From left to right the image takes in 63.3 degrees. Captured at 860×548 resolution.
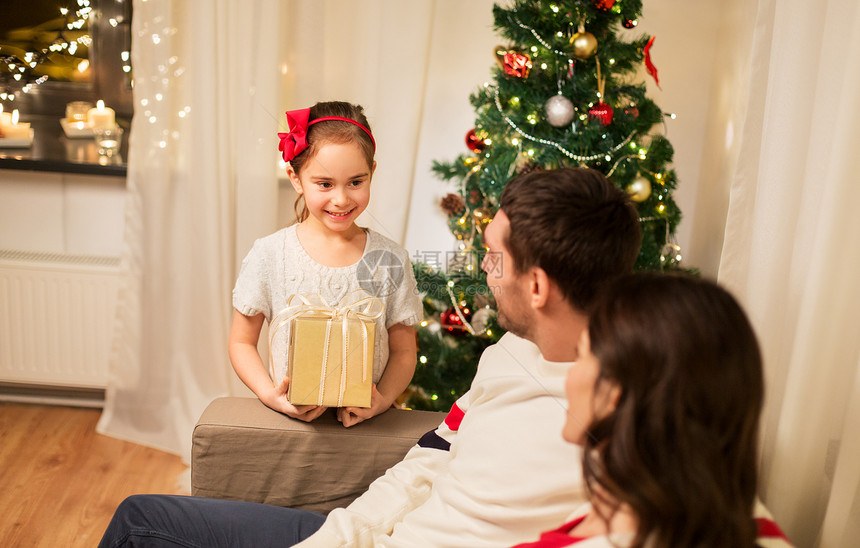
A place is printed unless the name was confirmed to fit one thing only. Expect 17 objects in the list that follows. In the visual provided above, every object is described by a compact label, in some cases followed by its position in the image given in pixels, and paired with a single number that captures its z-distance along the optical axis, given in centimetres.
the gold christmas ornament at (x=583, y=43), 188
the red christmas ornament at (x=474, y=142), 218
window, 264
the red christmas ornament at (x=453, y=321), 223
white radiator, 249
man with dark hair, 109
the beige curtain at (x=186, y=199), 229
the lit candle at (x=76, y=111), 265
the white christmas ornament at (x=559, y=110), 192
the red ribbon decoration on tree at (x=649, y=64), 197
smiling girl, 146
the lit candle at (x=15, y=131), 252
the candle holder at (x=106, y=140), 254
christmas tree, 193
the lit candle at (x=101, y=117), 255
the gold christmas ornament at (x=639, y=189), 197
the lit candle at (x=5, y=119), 253
